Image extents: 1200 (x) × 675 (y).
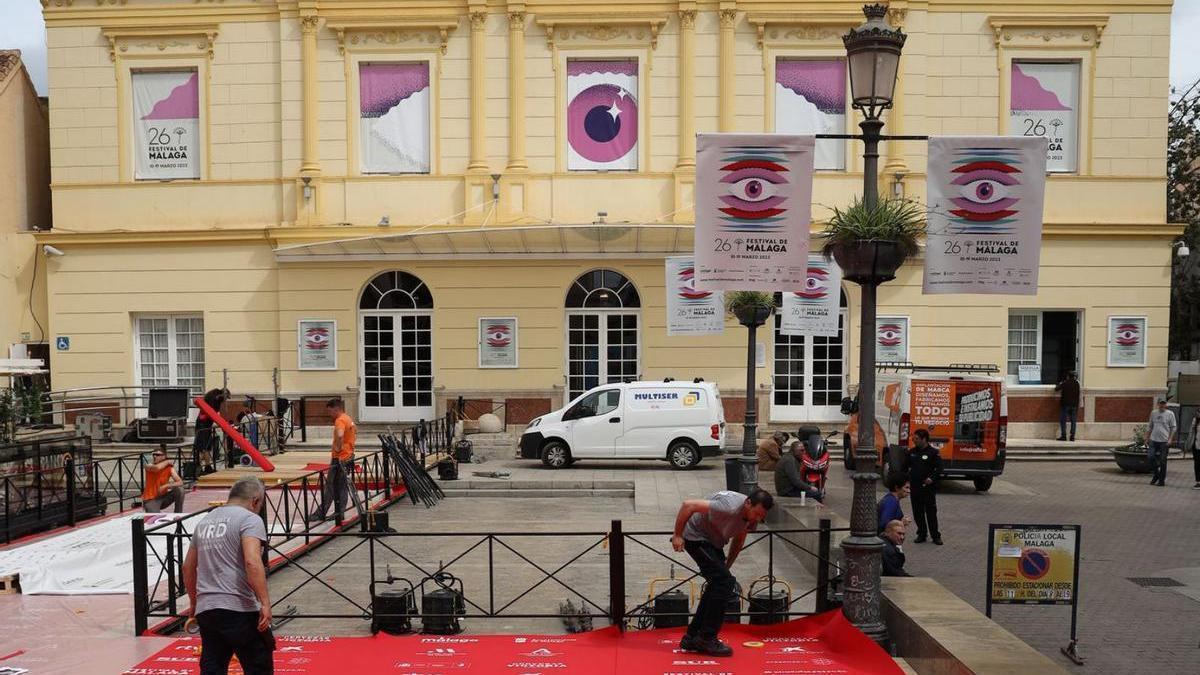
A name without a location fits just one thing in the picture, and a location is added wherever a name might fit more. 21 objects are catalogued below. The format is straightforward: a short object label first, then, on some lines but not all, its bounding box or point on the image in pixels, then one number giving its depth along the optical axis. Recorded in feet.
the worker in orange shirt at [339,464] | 44.86
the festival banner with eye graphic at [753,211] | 28.32
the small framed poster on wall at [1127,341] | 80.69
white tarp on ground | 34.96
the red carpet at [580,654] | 25.64
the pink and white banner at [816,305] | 63.72
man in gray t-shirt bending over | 26.14
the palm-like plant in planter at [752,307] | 56.54
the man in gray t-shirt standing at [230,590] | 21.18
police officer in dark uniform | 44.14
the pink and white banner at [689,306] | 66.33
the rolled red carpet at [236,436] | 54.70
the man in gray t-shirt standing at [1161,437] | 61.05
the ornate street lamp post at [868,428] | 26.84
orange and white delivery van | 56.85
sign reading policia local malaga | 29.40
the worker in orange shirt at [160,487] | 44.55
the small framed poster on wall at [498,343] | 81.00
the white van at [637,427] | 66.90
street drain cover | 37.32
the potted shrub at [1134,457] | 66.28
